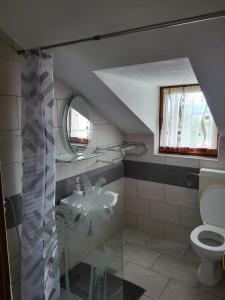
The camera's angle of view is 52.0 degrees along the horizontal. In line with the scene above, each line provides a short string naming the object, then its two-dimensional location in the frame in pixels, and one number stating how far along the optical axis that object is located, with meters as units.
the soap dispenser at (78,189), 2.12
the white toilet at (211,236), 2.03
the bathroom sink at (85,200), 1.86
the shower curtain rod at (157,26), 0.98
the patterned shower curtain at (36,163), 1.55
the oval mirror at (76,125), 2.12
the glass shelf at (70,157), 2.08
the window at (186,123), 2.53
